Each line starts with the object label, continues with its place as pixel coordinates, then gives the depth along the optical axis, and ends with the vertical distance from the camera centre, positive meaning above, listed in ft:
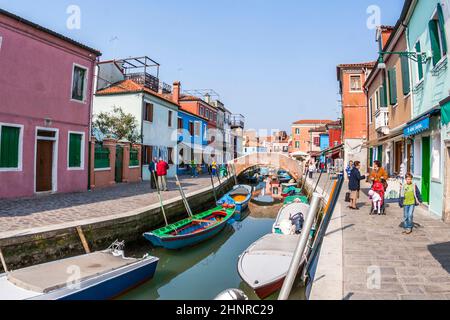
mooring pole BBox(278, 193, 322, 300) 9.40 -2.52
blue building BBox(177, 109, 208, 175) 91.86 +7.46
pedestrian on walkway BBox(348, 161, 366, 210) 34.71 -1.78
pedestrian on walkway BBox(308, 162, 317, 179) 94.80 -1.10
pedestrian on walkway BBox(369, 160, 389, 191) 33.40 -0.77
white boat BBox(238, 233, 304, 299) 19.79 -6.43
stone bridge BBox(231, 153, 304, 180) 106.22 +1.25
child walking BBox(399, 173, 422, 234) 23.62 -2.33
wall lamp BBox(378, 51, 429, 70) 30.79 +10.84
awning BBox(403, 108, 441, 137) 28.19 +4.06
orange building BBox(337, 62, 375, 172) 78.28 +15.51
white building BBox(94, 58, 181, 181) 69.62 +12.43
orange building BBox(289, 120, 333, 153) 216.95 +21.90
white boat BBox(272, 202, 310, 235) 28.68 -5.19
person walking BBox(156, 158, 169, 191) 49.13 -1.11
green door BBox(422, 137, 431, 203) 31.76 +0.08
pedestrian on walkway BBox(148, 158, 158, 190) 55.06 -2.31
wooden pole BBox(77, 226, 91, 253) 23.63 -5.68
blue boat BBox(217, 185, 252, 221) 52.99 -6.00
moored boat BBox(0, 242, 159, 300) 16.39 -6.38
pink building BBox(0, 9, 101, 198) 36.31 +6.47
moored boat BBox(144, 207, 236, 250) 30.07 -6.83
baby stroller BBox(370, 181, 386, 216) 31.68 -2.25
